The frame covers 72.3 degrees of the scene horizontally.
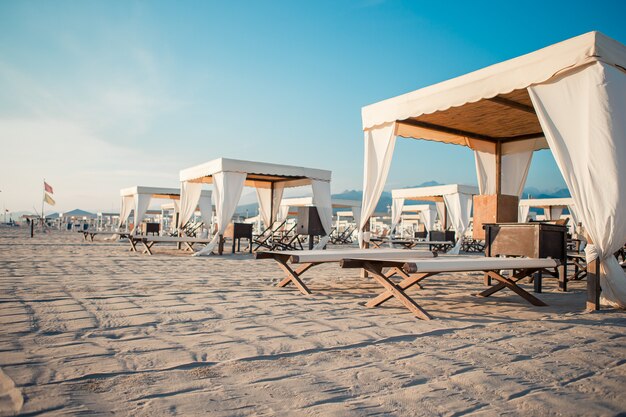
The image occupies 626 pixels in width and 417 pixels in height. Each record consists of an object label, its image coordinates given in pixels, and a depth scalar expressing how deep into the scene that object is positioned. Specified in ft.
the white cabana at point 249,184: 36.35
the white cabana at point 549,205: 56.32
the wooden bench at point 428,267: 11.89
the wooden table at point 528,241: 15.43
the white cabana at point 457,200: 48.32
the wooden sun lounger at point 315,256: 15.46
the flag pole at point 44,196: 78.23
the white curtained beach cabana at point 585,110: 12.92
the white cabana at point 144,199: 57.00
